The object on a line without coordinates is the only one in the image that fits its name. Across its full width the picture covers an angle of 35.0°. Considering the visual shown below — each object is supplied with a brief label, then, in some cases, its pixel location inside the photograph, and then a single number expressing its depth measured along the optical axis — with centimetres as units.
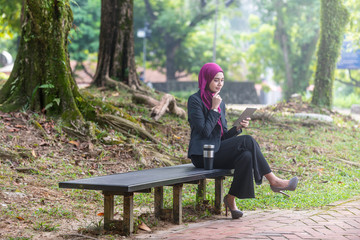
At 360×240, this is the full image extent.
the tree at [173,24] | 4481
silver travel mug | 610
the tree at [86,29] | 4181
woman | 611
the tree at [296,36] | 4212
